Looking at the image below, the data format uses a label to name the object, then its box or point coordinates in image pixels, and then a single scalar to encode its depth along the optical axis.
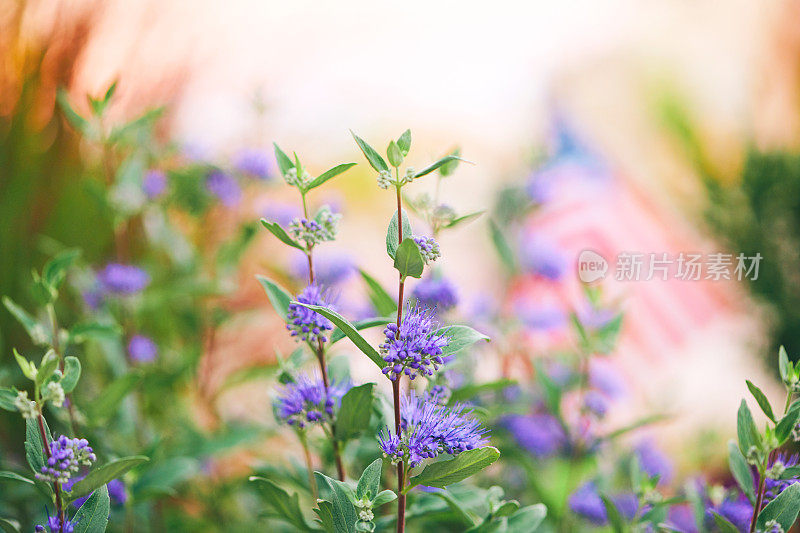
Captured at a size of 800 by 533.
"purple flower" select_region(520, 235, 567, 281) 1.75
